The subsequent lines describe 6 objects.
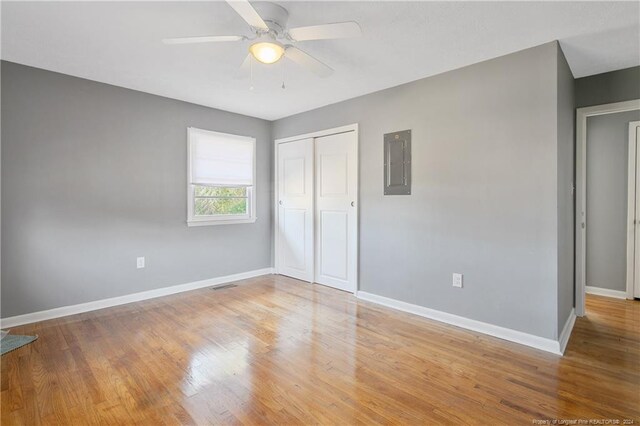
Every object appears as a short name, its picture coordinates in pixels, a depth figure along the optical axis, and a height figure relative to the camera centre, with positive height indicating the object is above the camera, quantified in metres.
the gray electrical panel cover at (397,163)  3.41 +0.53
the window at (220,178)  4.20 +0.47
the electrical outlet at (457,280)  3.03 -0.66
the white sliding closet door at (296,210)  4.56 +0.02
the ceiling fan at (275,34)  1.84 +1.09
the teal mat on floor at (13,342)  2.50 -1.07
